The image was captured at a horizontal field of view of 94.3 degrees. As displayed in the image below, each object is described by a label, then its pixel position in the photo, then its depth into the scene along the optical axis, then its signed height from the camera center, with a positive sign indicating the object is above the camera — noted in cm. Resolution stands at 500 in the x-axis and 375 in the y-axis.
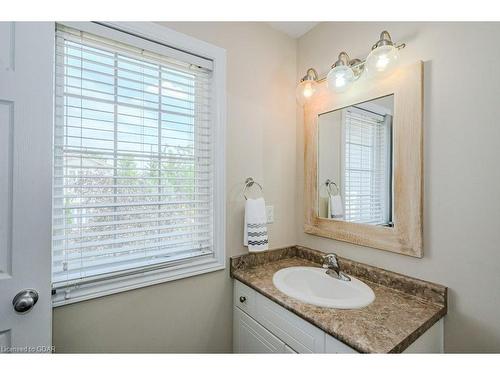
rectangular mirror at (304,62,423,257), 106 +14
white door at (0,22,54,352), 74 +2
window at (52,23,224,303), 97 +10
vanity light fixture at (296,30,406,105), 107 +62
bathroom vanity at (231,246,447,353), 80 -49
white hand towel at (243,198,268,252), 132 -22
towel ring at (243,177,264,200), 141 +3
